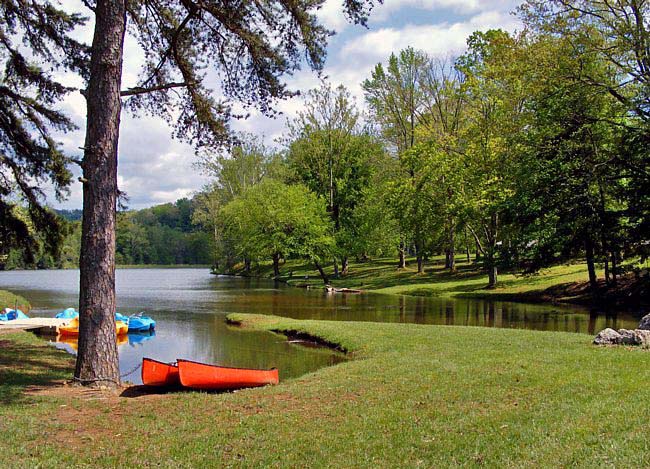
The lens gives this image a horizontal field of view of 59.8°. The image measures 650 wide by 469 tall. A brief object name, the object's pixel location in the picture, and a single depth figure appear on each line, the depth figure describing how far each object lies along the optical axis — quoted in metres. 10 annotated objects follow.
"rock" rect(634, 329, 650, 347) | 12.40
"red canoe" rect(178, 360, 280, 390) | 10.72
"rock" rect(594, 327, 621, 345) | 13.06
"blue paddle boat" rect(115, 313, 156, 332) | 24.41
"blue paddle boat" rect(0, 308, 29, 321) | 24.25
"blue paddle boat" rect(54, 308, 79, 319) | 25.66
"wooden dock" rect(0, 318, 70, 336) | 22.30
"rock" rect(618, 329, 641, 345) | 12.62
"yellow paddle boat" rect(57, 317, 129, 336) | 22.84
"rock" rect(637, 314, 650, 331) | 14.38
